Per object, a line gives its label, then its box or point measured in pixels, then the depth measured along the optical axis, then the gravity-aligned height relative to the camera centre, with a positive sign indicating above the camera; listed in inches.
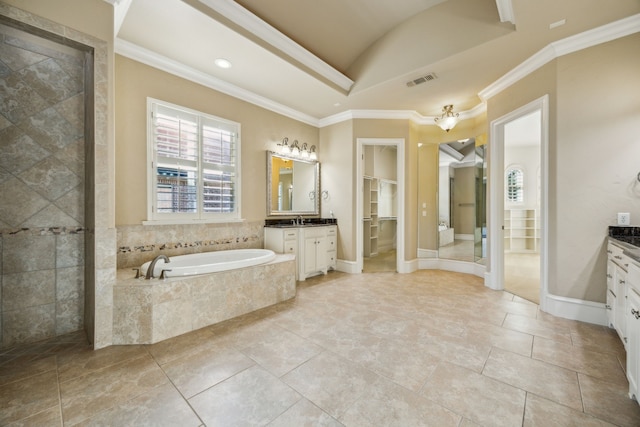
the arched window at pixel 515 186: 263.7 +29.3
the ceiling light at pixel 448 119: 154.6 +58.7
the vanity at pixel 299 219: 153.9 -3.9
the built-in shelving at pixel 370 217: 239.9 -3.7
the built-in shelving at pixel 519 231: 256.7 -18.1
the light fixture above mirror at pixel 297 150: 169.3 +44.9
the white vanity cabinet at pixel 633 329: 52.1 -25.7
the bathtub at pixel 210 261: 92.1 -21.6
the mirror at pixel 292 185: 161.5 +19.2
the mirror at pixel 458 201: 167.6 +9.9
